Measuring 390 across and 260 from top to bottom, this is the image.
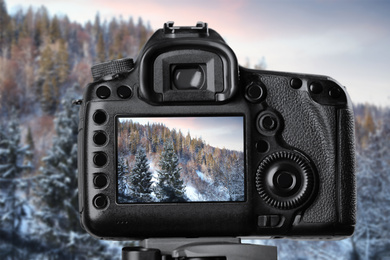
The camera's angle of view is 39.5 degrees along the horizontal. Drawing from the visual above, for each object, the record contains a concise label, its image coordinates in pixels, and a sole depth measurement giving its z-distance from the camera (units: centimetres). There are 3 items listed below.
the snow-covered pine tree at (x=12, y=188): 521
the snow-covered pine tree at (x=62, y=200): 518
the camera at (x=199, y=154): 58
